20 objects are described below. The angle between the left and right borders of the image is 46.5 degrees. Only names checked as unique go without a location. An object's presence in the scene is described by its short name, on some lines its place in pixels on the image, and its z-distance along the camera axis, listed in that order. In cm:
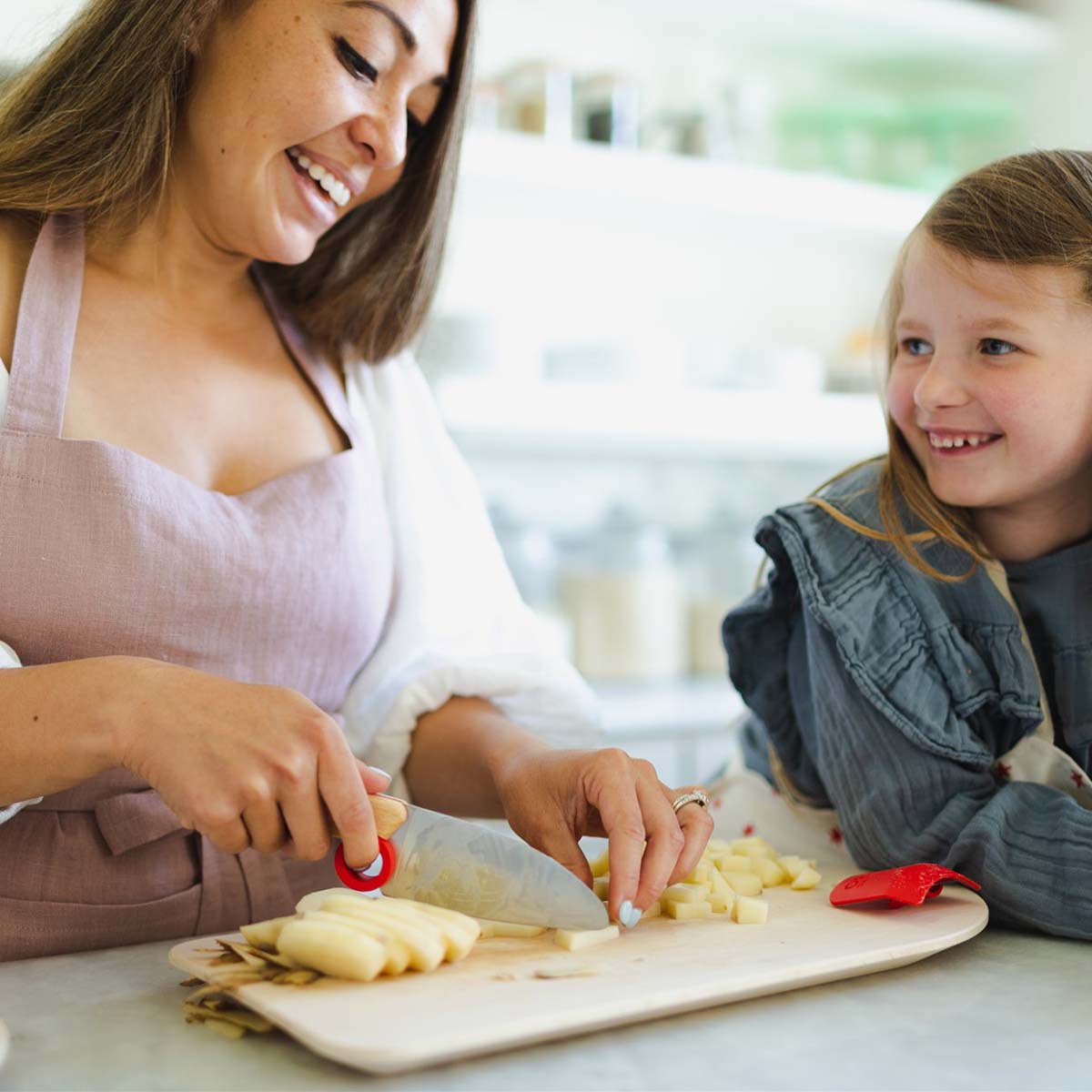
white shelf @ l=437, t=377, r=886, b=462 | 241
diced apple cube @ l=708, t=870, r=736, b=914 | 88
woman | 79
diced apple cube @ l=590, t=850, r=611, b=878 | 95
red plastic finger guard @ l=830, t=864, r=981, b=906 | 87
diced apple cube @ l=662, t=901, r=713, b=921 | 87
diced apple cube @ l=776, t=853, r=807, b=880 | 97
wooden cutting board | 65
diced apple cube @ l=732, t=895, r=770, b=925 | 86
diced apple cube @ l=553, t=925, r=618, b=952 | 79
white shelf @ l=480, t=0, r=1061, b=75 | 271
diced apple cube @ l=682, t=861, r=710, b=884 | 92
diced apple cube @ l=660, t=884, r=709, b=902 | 88
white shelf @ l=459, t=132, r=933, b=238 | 248
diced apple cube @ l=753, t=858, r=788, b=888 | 97
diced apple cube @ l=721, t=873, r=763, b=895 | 94
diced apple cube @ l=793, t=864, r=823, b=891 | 95
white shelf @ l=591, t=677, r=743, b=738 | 244
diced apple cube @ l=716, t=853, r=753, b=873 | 97
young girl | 100
